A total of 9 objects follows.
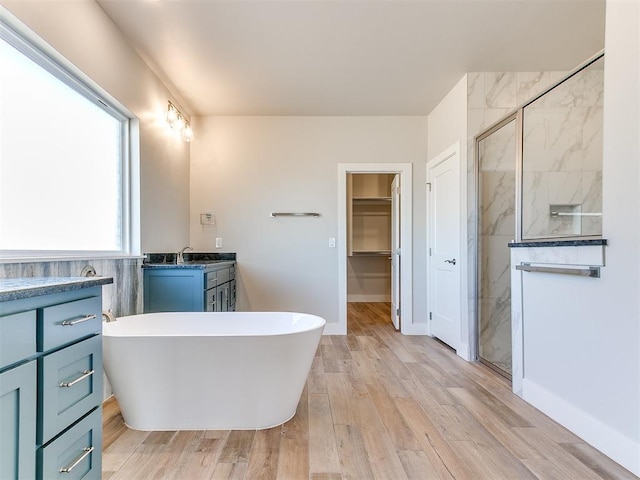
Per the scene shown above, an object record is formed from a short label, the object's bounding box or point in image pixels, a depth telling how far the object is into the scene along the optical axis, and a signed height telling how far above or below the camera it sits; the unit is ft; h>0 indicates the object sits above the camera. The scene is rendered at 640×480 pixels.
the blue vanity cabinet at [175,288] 8.64 -1.25
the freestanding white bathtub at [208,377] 5.58 -2.37
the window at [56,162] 5.11 +1.46
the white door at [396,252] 13.39 -0.52
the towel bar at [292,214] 12.51 +0.95
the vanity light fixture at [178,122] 10.09 +3.73
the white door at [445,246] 10.41 -0.23
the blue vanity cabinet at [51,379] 2.68 -1.29
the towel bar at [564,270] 5.40 -0.56
